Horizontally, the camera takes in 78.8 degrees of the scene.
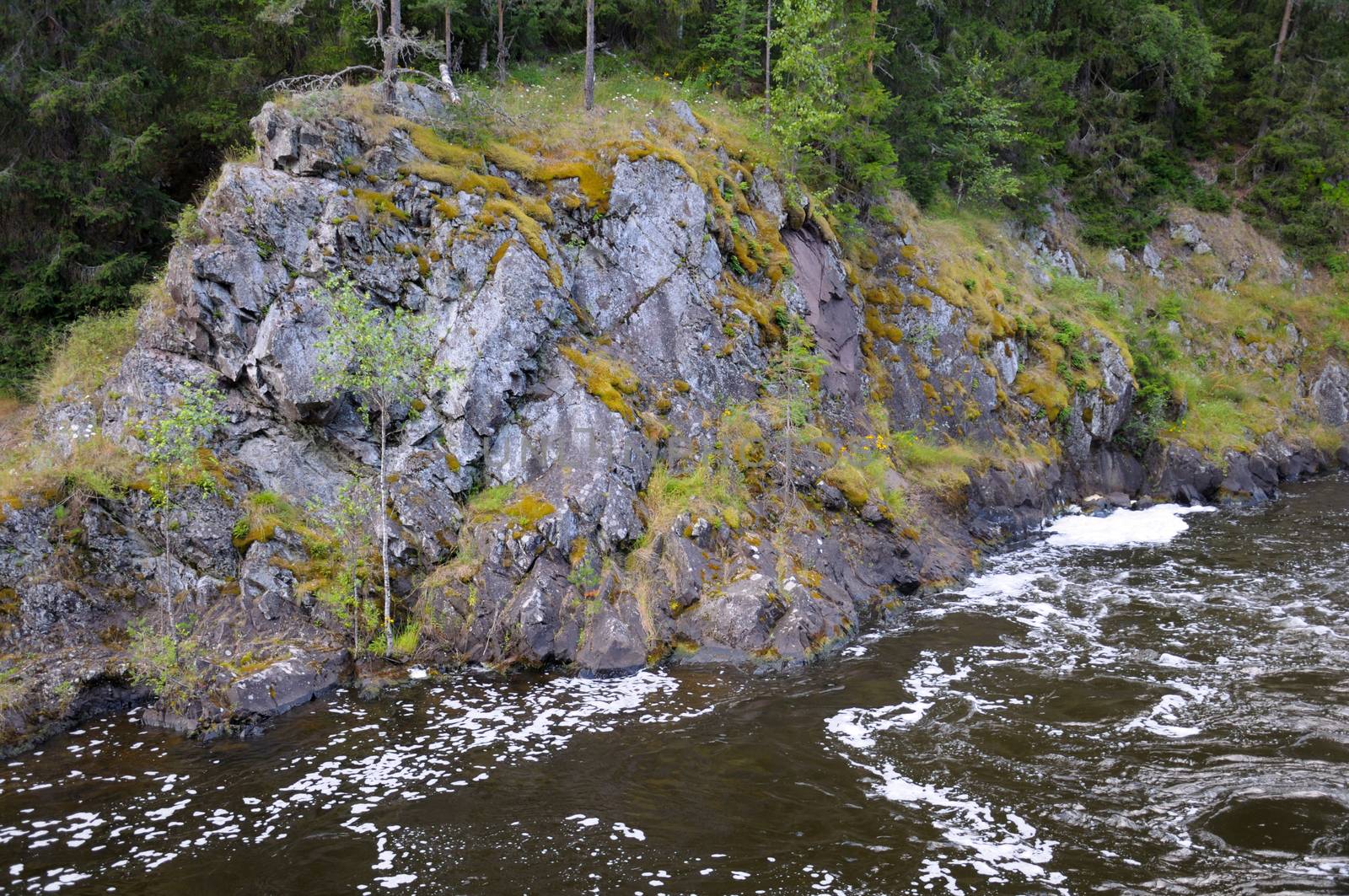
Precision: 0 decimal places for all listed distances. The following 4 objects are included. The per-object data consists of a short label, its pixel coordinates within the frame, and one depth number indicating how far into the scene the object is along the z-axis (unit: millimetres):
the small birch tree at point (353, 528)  13102
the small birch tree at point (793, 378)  16078
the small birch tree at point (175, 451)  12094
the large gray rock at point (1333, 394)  29734
